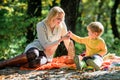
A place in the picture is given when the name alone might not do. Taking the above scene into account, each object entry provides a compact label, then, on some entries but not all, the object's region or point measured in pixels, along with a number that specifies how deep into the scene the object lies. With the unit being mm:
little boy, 7371
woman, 7477
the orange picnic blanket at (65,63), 7462
